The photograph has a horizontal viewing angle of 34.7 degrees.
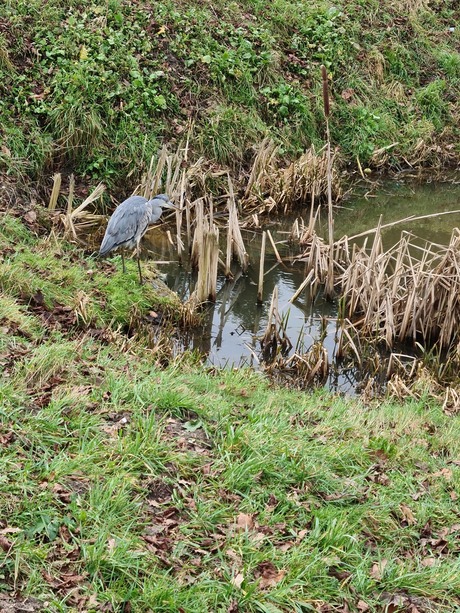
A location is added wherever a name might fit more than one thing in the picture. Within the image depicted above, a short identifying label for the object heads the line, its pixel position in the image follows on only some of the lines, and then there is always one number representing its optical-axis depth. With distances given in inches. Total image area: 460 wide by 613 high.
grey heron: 313.7
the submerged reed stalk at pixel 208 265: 317.7
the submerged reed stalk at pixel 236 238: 349.1
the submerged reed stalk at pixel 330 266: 308.8
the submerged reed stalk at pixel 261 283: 323.9
